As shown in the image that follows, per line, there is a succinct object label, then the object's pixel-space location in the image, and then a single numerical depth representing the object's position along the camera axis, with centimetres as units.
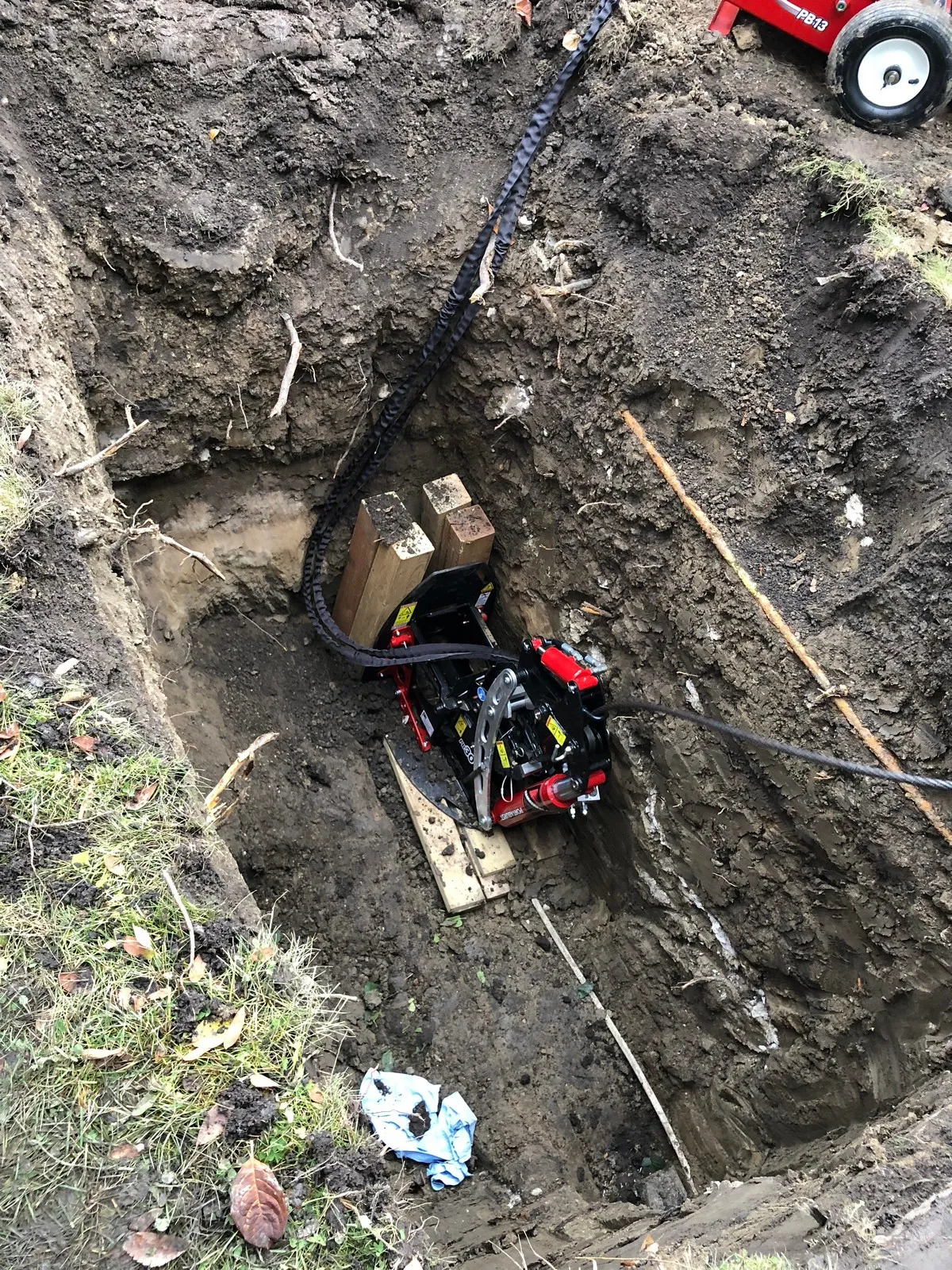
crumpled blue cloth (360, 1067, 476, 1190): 309
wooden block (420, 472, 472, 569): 386
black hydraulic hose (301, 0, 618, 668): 342
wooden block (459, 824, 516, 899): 387
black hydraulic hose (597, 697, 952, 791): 244
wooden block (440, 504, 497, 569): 379
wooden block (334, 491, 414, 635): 367
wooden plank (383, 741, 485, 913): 380
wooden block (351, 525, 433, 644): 363
